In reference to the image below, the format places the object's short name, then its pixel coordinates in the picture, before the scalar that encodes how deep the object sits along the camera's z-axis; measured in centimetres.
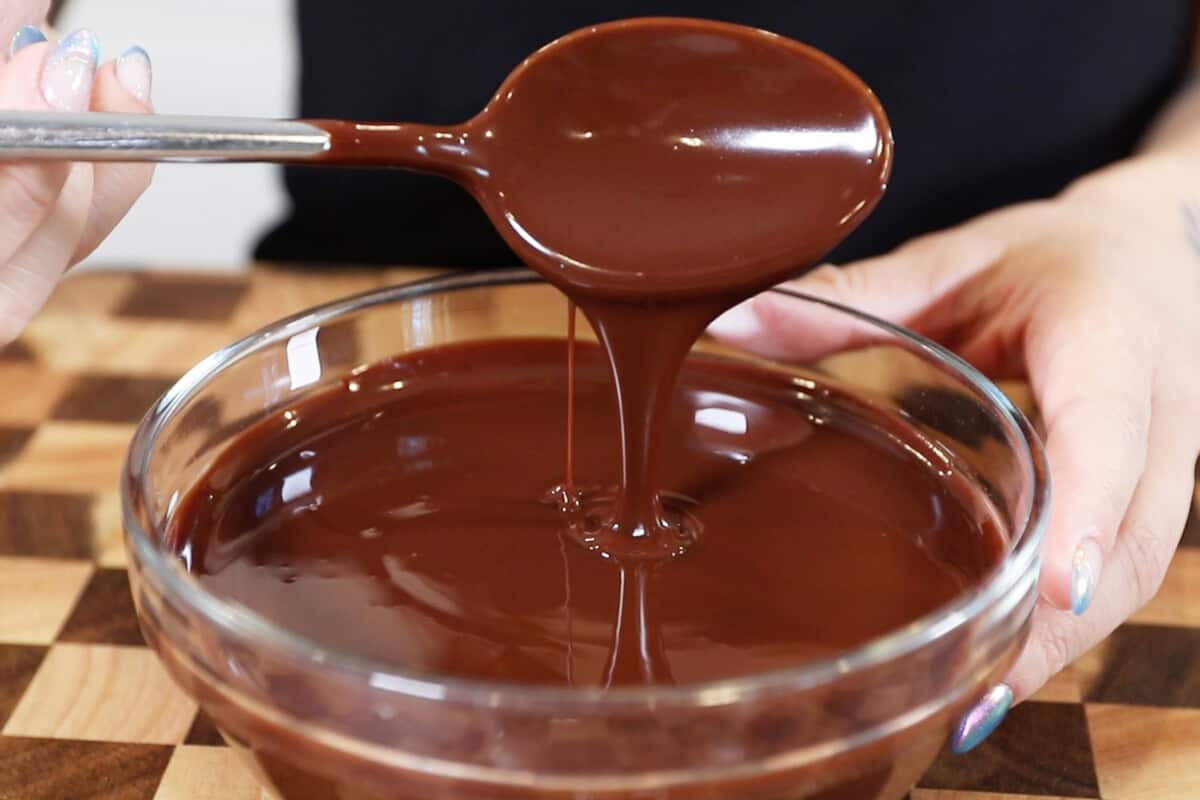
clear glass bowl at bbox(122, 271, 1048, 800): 57
